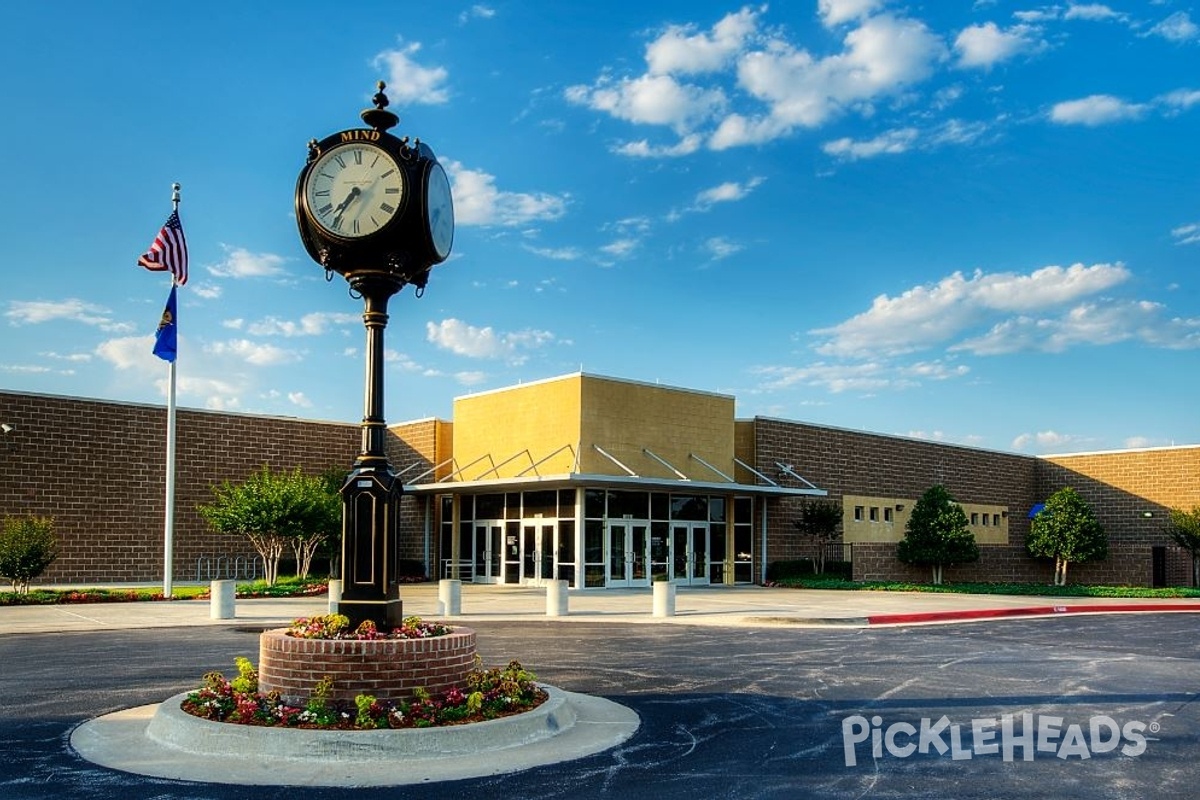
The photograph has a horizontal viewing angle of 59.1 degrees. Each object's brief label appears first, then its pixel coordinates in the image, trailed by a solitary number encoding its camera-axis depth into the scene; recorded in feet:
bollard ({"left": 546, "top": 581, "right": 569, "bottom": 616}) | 77.46
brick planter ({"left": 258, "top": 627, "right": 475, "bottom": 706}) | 28.78
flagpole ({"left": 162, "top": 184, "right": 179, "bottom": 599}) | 93.15
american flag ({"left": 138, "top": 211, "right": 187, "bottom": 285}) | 92.27
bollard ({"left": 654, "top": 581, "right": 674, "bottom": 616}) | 76.74
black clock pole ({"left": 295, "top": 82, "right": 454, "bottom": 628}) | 31.37
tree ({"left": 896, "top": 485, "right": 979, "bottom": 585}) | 131.54
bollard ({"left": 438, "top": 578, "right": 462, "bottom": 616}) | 75.87
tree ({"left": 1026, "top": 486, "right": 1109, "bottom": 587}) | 138.62
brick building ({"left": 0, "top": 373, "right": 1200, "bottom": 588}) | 113.39
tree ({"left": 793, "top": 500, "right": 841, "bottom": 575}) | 130.62
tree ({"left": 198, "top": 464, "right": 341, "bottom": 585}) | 105.60
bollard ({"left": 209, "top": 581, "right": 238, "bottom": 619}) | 72.49
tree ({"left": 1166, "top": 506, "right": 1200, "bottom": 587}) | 128.67
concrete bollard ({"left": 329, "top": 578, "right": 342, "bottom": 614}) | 73.87
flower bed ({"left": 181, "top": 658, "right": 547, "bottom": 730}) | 27.84
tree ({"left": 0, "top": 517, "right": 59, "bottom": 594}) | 87.92
